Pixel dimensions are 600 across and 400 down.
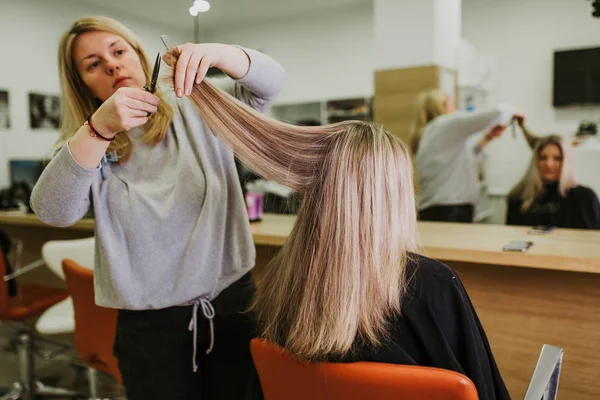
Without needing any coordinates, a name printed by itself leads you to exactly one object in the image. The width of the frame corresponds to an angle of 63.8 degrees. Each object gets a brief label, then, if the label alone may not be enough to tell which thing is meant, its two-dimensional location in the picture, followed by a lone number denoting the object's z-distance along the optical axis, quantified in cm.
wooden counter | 129
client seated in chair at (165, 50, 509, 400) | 76
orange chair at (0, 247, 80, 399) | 202
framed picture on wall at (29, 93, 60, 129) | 388
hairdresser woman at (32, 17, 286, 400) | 95
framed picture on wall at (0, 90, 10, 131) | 367
